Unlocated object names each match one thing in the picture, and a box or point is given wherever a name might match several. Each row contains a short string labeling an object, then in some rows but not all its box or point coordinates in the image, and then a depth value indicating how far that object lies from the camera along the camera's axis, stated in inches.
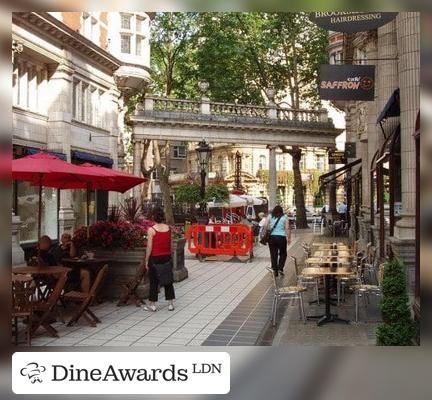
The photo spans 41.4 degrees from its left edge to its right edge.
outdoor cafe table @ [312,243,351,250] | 508.3
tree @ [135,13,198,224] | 1205.7
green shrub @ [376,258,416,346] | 253.0
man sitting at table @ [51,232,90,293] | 358.3
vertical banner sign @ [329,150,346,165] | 1056.2
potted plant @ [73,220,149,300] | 424.2
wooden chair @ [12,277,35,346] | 285.0
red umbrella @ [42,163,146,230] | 389.1
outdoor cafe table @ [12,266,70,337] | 305.0
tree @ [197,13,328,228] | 1086.4
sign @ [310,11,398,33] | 329.1
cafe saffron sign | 392.8
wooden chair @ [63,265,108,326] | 331.6
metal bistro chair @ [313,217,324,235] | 1123.3
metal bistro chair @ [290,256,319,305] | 402.3
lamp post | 730.8
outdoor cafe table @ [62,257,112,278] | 393.4
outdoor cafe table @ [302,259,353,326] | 332.5
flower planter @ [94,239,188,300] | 423.2
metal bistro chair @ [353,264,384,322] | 342.5
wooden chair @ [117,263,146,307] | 396.5
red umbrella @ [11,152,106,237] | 322.3
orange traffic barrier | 683.4
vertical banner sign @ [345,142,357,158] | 916.6
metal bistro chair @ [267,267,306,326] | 338.3
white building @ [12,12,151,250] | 701.9
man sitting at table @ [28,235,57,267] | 373.7
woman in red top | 375.2
